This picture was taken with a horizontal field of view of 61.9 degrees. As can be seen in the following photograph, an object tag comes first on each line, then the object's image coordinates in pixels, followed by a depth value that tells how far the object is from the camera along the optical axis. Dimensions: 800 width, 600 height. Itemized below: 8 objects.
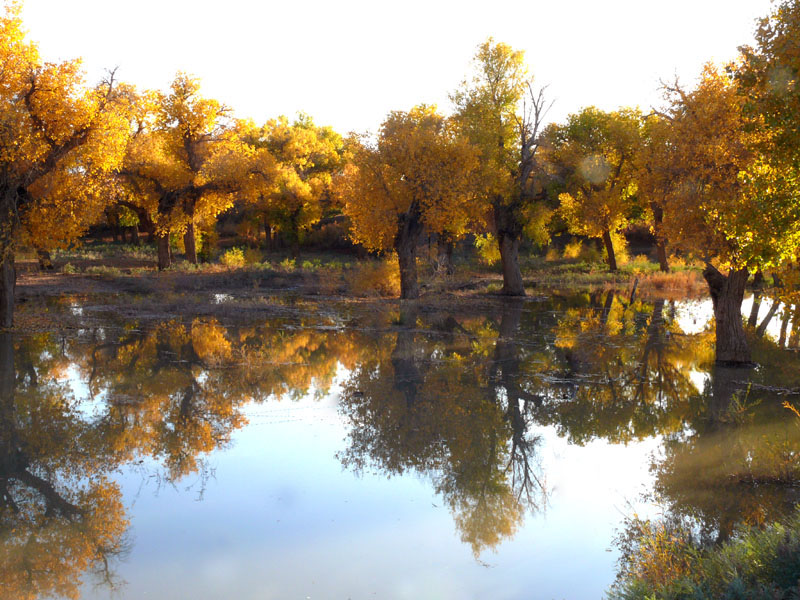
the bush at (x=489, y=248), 35.59
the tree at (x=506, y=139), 29.05
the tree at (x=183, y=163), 34.19
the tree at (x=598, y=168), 36.16
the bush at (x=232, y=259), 37.67
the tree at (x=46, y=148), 16.83
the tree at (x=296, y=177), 45.09
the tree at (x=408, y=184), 25.86
